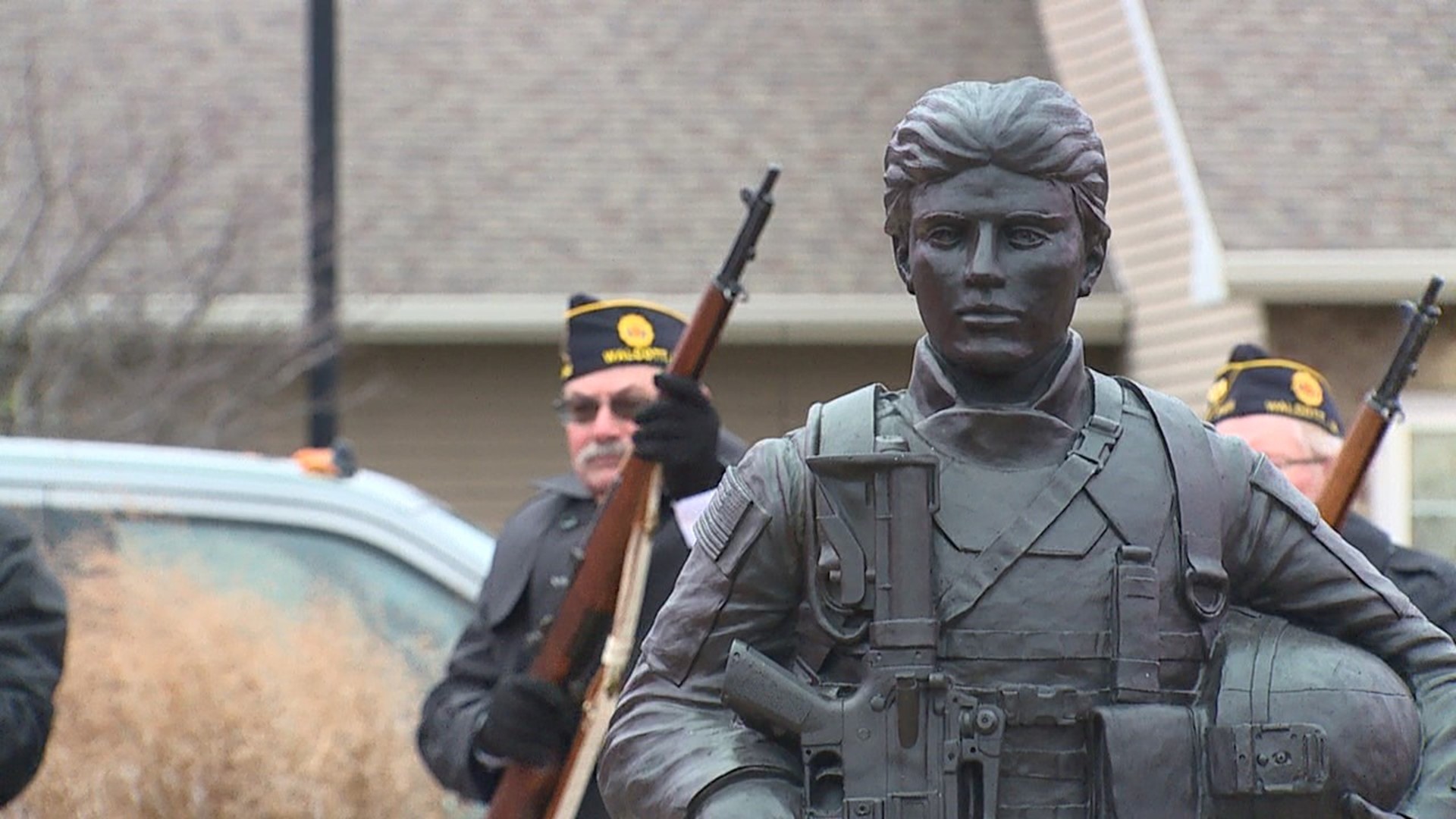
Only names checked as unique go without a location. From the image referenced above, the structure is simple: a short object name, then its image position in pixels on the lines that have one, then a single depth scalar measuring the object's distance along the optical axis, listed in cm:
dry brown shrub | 1232
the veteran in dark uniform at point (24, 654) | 978
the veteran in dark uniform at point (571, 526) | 1046
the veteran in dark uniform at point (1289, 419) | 1130
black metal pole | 2227
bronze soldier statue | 580
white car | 1354
